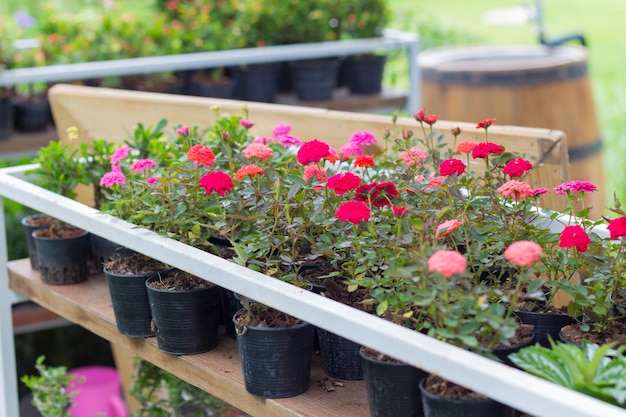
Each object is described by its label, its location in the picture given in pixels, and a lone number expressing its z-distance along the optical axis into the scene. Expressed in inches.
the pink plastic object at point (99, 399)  104.9
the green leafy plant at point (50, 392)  79.4
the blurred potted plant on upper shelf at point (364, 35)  156.9
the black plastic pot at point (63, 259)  76.9
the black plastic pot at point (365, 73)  156.6
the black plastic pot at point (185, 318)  59.4
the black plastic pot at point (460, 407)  43.9
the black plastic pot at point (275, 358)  52.9
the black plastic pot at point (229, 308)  60.6
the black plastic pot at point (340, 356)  54.8
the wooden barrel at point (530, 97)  128.0
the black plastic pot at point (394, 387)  47.5
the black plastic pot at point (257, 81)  154.6
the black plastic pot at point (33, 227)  81.0
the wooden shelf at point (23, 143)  136.5
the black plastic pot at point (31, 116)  141.3
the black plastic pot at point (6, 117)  137.3
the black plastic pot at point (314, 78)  152.9
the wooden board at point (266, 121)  70.7
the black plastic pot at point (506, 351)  48.5
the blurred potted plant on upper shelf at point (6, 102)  137.3
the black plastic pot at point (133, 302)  63.1
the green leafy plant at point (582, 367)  41.2
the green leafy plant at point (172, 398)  77.7
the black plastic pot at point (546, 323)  52.2
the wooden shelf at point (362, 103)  154.4
